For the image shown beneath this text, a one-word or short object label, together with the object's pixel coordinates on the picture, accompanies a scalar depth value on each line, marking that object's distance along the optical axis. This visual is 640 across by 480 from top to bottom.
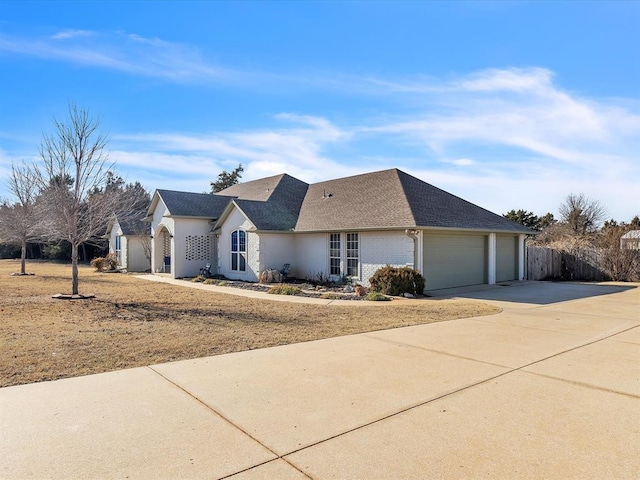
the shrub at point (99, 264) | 29.62
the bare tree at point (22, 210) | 24.43
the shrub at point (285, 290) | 16.18
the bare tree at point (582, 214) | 38.62
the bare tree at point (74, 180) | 14.11
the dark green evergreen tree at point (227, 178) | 52.38
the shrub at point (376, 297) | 14.60
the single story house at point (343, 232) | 17.33
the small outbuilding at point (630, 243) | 22.14
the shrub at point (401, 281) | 15.62
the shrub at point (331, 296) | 15.06
